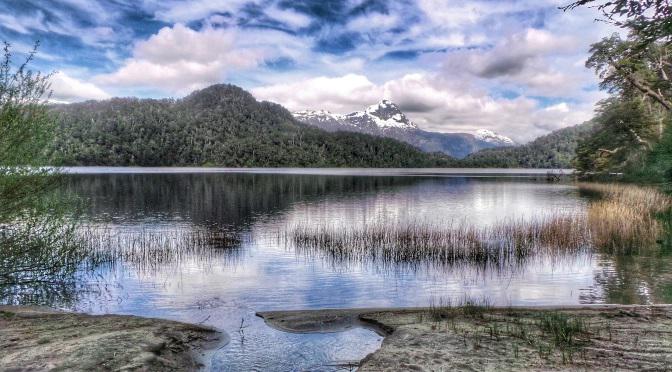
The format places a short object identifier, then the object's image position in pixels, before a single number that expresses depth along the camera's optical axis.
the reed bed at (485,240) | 26.12
